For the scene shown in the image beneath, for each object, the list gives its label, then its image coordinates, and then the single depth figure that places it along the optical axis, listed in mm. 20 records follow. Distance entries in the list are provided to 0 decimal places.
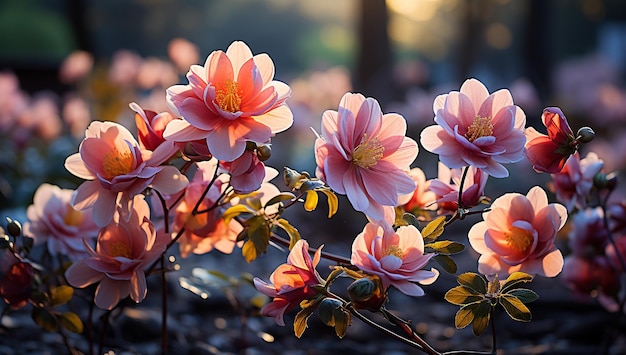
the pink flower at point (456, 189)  1366
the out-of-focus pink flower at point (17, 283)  1415
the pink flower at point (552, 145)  1349
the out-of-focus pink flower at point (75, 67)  4082
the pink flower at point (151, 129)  1349
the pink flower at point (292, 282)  1319
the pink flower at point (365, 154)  1304
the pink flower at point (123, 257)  1357
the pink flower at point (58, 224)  1469
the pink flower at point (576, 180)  1467
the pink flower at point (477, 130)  1316
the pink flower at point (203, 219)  1413
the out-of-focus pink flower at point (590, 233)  1560
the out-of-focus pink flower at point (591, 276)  1576
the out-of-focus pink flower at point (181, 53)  3557
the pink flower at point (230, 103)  1304
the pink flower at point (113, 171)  1320
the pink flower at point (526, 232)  1354
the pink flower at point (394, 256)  1288
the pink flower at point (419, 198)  1437
